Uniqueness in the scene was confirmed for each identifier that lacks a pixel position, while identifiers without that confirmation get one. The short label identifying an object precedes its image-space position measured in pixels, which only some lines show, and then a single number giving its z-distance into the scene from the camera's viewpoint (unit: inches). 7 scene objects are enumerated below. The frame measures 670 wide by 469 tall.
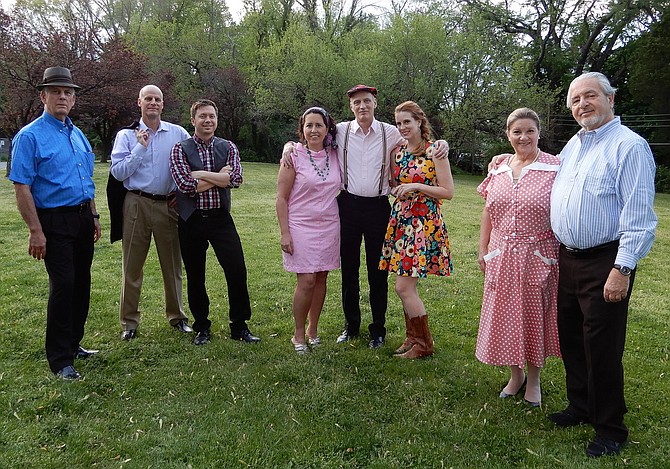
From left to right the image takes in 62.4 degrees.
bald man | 176.7
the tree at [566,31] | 1155.3
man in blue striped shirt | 107.0
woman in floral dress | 159.3
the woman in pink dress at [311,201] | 169.8
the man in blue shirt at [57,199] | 145.5
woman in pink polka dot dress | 131.1
